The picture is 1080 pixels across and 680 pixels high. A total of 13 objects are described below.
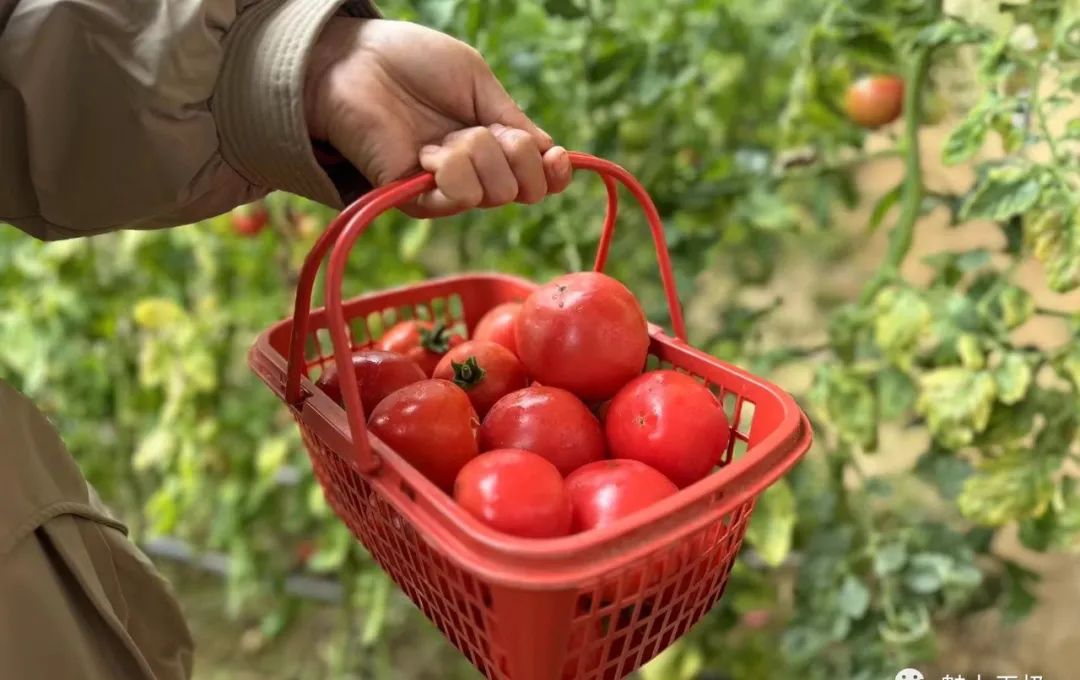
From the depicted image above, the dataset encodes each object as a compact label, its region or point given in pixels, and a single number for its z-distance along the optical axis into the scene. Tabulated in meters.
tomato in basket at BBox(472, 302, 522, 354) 0.78
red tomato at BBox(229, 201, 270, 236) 1.41
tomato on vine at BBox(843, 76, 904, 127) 1.21
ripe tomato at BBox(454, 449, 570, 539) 0.53
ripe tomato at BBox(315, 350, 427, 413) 0.69
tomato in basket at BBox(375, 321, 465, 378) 0.80
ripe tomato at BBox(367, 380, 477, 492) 0.60
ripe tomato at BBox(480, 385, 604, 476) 0.63
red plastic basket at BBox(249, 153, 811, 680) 0.47
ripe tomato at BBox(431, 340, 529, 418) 0.70
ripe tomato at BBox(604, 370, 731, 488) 0.62
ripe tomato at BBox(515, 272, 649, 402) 0.67
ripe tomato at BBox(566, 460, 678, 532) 0.55
